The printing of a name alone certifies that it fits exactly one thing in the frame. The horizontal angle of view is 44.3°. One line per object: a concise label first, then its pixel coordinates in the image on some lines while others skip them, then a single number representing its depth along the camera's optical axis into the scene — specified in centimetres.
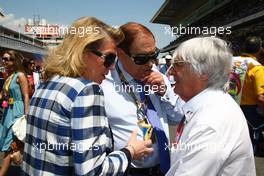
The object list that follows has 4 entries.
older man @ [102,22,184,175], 227
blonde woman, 155
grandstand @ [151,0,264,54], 2666
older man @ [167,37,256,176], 157
